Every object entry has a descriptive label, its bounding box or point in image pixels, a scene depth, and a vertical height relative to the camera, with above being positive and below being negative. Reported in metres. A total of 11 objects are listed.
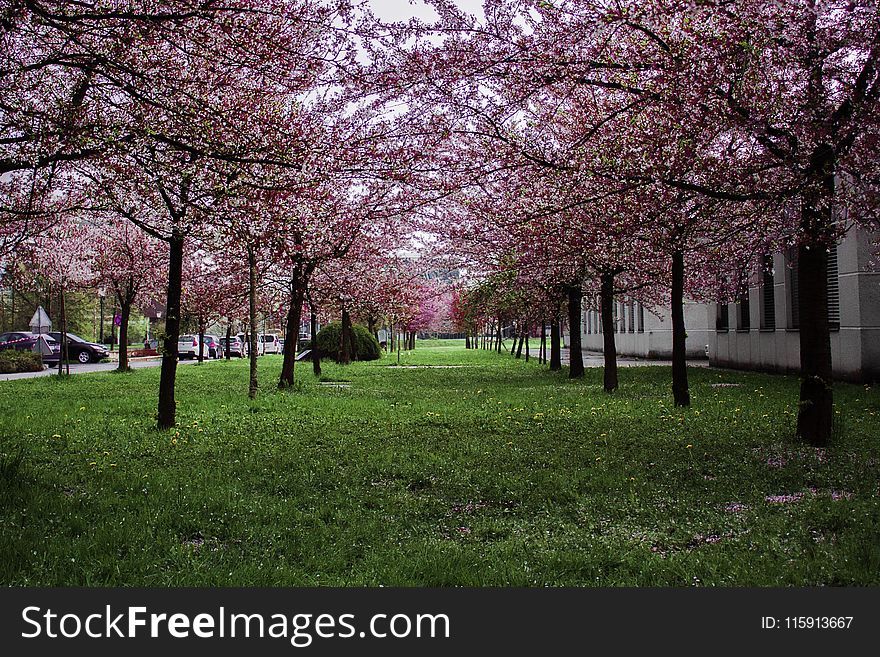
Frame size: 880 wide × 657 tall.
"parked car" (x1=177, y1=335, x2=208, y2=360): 41.38 -0.03
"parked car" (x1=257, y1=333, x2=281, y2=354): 57.94 +0.10
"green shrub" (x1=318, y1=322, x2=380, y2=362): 36.09 +0.03
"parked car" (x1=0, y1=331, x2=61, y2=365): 33.22 +0.21
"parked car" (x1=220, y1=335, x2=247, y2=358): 47.44 -0.09
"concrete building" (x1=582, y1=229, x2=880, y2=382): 15.97 +0.44
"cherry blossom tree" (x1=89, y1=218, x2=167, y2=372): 25.00 +3.09
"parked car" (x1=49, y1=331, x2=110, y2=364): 35.47 -0.16
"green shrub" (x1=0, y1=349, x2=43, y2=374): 25.91 -0.49
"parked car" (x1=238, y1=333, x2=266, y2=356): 53.72 +0.12
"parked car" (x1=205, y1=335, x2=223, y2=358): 44.56 +0.01
